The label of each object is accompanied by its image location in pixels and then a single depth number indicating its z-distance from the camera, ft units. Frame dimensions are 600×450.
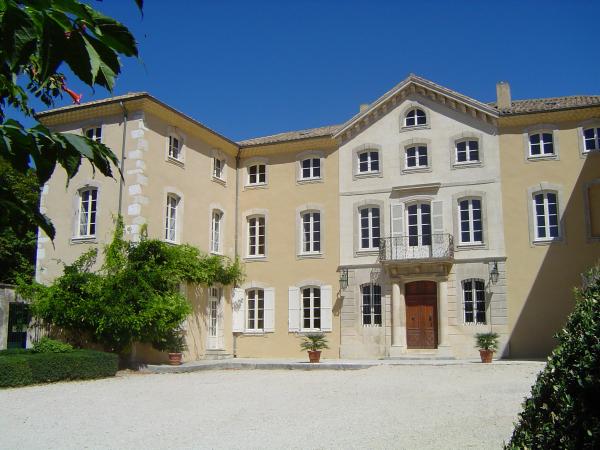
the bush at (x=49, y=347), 54.13
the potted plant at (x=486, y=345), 62.03
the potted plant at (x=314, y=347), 64.64
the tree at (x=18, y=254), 87.97
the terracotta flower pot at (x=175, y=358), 62.64
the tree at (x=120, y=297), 59.52
